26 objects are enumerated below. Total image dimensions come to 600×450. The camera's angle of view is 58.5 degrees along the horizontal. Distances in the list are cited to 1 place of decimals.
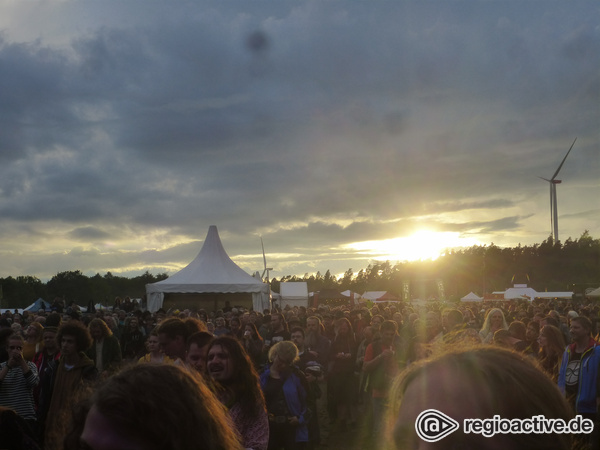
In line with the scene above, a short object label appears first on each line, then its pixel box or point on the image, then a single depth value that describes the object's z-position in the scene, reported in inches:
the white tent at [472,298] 2006.6
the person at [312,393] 286.2
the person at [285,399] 216.5
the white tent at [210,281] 924.0
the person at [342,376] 417.7
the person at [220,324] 519.8
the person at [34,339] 301.0
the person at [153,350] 215.8
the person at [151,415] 55.8
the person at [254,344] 403.2
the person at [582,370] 215.6
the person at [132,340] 464.4
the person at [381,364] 330.3
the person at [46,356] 230.2
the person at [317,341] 415.4
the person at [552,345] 252.5
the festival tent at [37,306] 1145.8
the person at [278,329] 413.1
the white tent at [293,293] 1459.2
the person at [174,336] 187.2
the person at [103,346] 299.0
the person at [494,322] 311.0
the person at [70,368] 203.0
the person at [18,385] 209.8
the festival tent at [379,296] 2256.4
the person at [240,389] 136.1
